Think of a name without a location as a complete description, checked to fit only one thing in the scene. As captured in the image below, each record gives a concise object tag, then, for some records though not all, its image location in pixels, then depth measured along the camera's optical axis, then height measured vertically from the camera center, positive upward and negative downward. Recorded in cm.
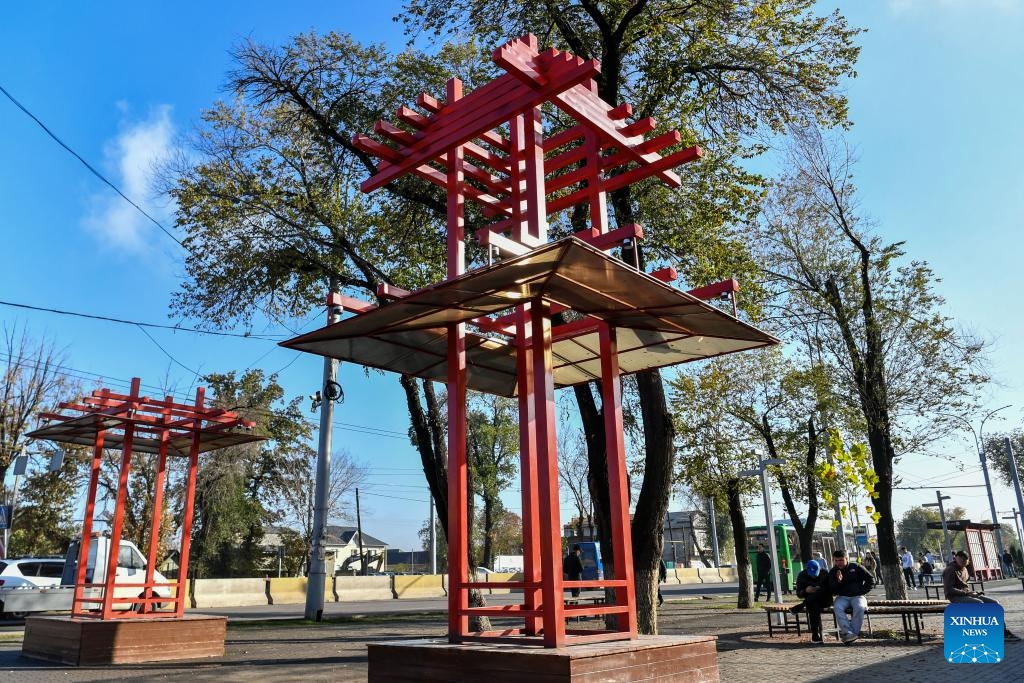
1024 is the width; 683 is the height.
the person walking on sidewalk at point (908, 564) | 3409 -81
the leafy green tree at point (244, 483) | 4084 +466
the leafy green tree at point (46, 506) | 3578 +312
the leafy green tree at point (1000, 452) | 5444 +653
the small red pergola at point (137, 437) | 1151 +217
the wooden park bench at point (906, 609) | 1246 -104
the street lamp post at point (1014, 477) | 3466 +301
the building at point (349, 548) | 7881 +171
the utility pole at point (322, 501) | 2009 +165
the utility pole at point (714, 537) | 4896 +101
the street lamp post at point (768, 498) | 1655 +114
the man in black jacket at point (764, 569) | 2594 -64
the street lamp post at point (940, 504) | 3779 +220
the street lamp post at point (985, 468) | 3311 +363
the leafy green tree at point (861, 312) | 1889 +596
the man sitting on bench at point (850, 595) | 1290 -80
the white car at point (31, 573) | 2188 -3
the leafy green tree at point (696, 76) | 1331 +867
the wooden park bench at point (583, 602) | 1888 -133
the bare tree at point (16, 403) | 2794 +635
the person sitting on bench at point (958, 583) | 1241 -62
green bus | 2898 +10
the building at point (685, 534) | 6888 +201
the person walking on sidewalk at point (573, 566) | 2108 -28
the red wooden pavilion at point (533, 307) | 571 +207
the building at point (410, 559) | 8969 +29
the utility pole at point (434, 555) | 4692 +31
